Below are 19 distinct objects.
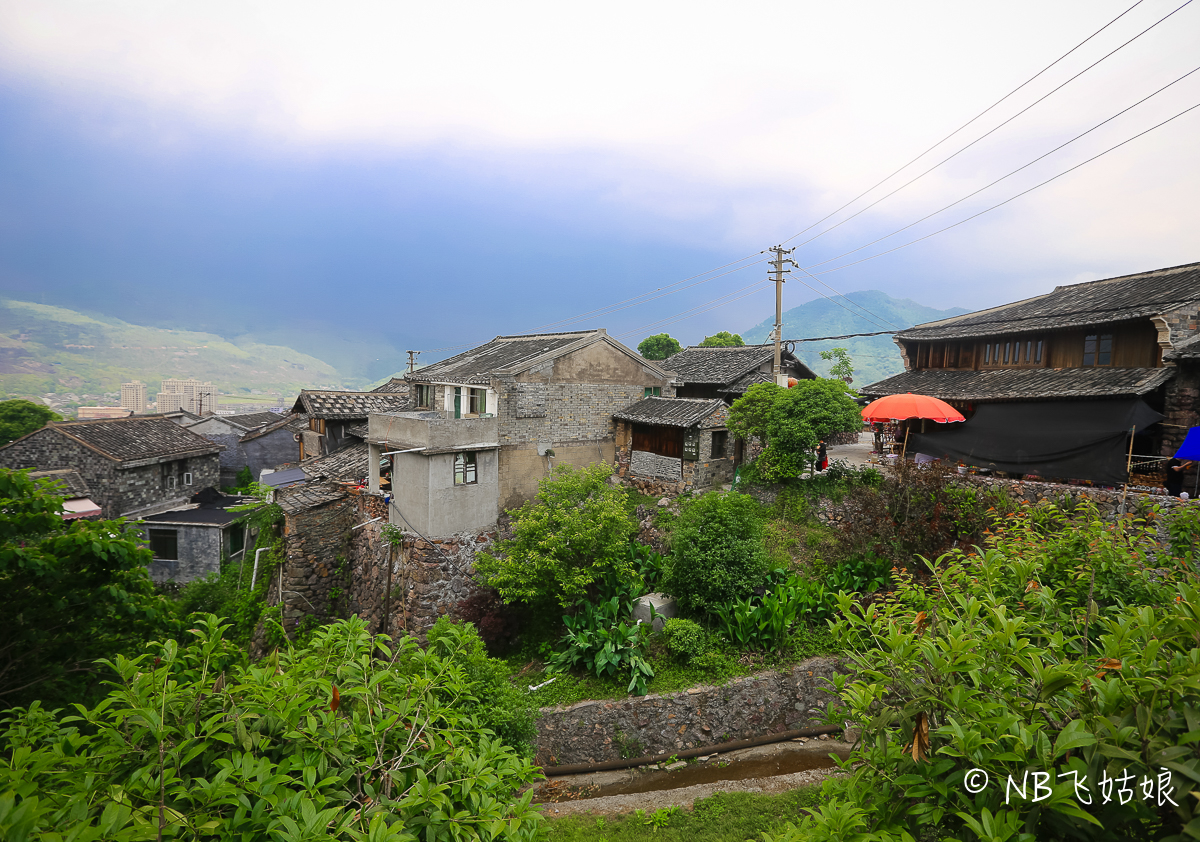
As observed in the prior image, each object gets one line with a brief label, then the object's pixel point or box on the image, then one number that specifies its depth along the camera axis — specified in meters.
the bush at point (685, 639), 12.01
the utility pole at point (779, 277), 20.33
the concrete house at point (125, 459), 21.25
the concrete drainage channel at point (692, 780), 10.08
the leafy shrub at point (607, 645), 12.01
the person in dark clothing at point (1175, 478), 12.06
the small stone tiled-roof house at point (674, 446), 17.83
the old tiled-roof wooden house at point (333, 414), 21.92
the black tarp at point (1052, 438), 12.20
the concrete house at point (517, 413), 15.56
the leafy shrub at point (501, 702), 9.25
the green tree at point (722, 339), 41.38
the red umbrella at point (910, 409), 14.36
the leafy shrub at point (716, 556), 12.66
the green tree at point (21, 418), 26.81
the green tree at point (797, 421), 15.69
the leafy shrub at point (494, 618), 14.09
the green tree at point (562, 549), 13.45
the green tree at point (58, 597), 5.79
